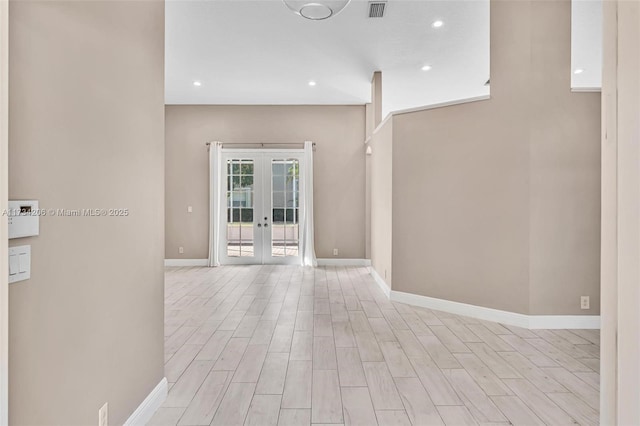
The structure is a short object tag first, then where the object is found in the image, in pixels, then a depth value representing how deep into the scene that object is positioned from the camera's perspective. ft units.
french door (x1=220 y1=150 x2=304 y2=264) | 24.94
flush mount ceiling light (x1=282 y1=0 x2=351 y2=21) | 6.69
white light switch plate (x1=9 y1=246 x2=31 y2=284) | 3.61
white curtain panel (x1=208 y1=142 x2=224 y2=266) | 24.41
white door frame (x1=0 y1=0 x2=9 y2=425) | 3.00
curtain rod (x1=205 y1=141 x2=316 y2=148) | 24.86
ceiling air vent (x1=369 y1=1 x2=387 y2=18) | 12.91
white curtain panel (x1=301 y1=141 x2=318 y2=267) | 24.22
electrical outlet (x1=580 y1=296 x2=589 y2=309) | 11.75
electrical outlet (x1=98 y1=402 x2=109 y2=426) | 5.14
